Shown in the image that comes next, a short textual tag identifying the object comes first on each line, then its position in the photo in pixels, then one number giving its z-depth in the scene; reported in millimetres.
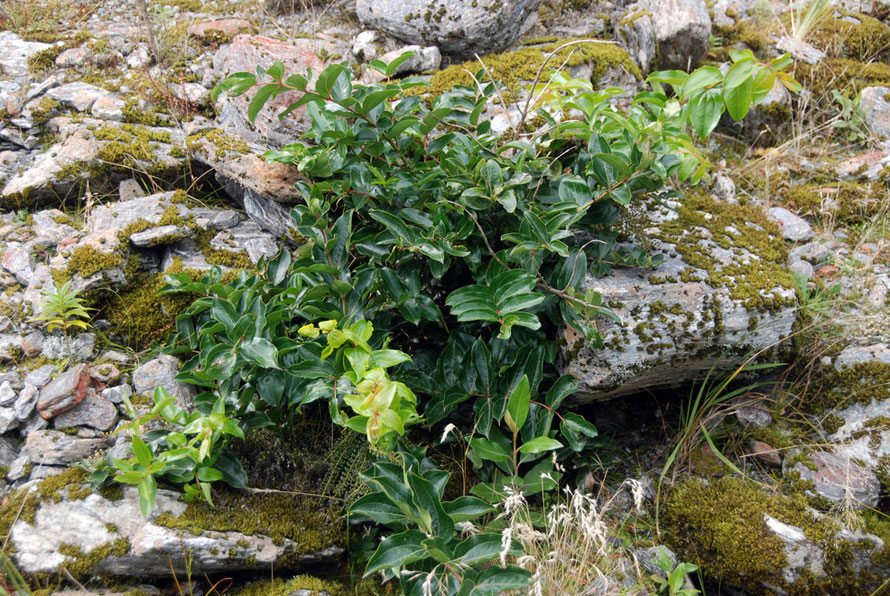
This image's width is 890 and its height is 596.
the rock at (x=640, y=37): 5059
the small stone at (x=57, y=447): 2613
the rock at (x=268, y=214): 3592
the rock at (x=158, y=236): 3442
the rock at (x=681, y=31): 5039
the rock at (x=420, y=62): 4613
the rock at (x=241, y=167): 3500
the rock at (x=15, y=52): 4934
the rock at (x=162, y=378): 2896
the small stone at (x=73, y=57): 5020
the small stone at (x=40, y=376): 2869
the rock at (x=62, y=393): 2764
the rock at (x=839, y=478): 2811
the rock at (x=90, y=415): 2781
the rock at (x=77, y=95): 4551
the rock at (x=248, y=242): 3572
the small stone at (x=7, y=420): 2715
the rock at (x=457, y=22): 4586
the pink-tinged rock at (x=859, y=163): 4655
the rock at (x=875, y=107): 5020
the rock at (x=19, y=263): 3407
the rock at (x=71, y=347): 3052
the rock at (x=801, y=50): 5340
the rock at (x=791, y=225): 4281
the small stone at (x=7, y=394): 2801
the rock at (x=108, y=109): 4375
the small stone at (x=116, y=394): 2902
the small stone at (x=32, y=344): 3027
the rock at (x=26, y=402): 2756
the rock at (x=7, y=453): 2646
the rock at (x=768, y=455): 3072
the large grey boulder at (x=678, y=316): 2865
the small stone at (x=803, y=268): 3805
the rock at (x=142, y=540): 2283
